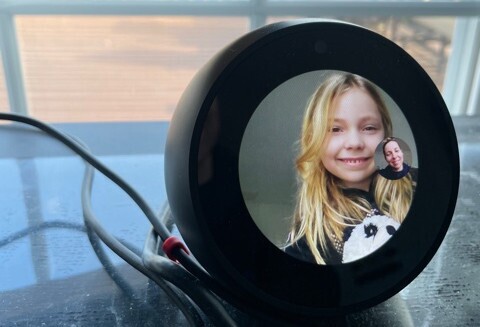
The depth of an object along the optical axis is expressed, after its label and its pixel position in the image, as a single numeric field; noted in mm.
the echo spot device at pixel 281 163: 289
